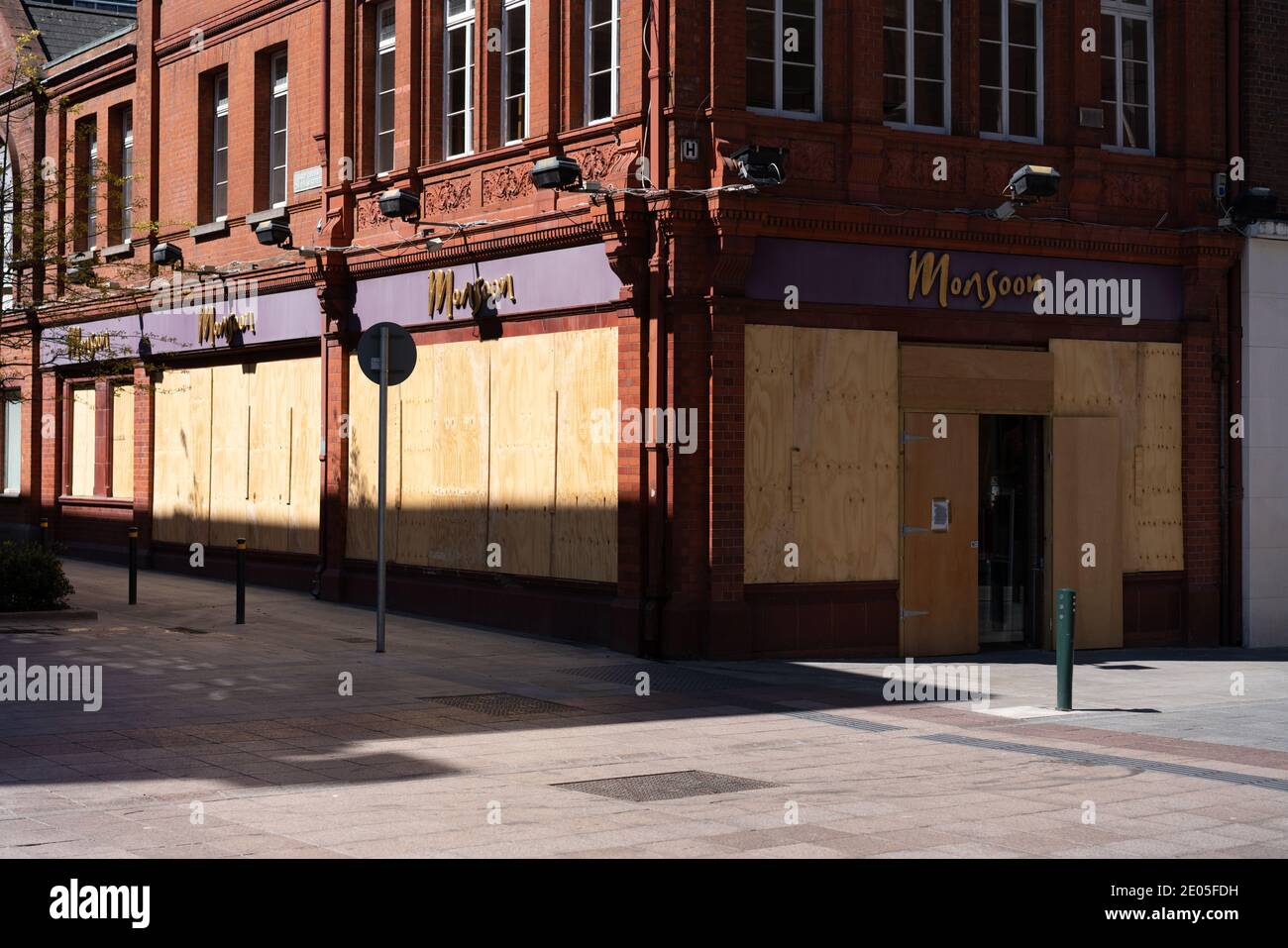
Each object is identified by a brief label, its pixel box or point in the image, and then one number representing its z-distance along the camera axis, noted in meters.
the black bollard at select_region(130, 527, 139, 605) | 20.17
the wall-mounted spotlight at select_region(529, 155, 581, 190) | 16.42
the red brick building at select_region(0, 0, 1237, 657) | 16.31
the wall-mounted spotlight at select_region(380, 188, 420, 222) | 19.66
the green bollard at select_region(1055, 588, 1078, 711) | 13.04
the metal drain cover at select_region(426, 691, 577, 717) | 12.73
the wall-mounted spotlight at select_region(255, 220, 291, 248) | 22.17
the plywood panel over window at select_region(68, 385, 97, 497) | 29.83
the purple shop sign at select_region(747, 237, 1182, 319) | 16.56
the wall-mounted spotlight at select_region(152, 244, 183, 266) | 24.89
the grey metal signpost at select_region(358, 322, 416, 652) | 15.75
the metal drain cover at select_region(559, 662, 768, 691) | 14.35
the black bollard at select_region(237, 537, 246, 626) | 18.40
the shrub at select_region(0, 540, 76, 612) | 18.16
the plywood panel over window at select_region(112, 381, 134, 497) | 28.57
